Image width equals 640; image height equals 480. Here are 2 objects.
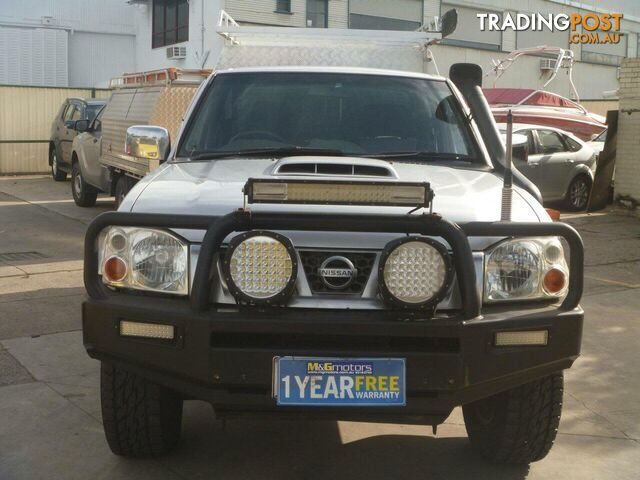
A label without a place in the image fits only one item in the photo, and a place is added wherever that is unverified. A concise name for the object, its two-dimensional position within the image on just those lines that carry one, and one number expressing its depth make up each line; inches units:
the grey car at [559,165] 591.5
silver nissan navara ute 135.5
